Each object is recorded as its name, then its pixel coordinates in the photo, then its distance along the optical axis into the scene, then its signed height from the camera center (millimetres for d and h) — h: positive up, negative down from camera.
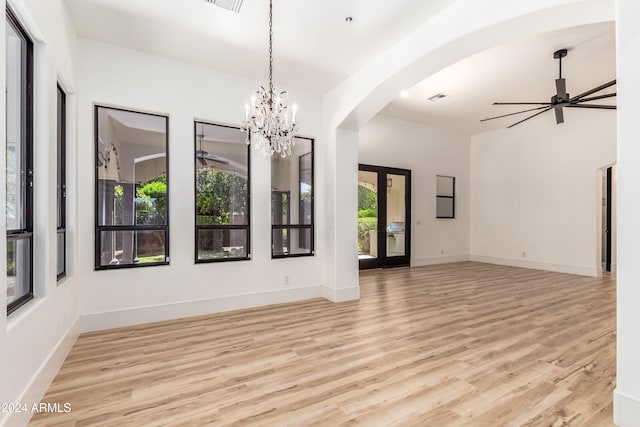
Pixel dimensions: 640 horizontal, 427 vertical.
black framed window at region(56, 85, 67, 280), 3109 +254
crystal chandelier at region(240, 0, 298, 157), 3098 +884
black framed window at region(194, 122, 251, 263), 4285 +267
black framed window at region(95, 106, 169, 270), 3715 +296
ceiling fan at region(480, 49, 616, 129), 4258 +1582
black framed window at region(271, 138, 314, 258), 4824 +164
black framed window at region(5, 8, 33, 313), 2104 +347
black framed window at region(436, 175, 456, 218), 8555 +445
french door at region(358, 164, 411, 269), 7594 -78
